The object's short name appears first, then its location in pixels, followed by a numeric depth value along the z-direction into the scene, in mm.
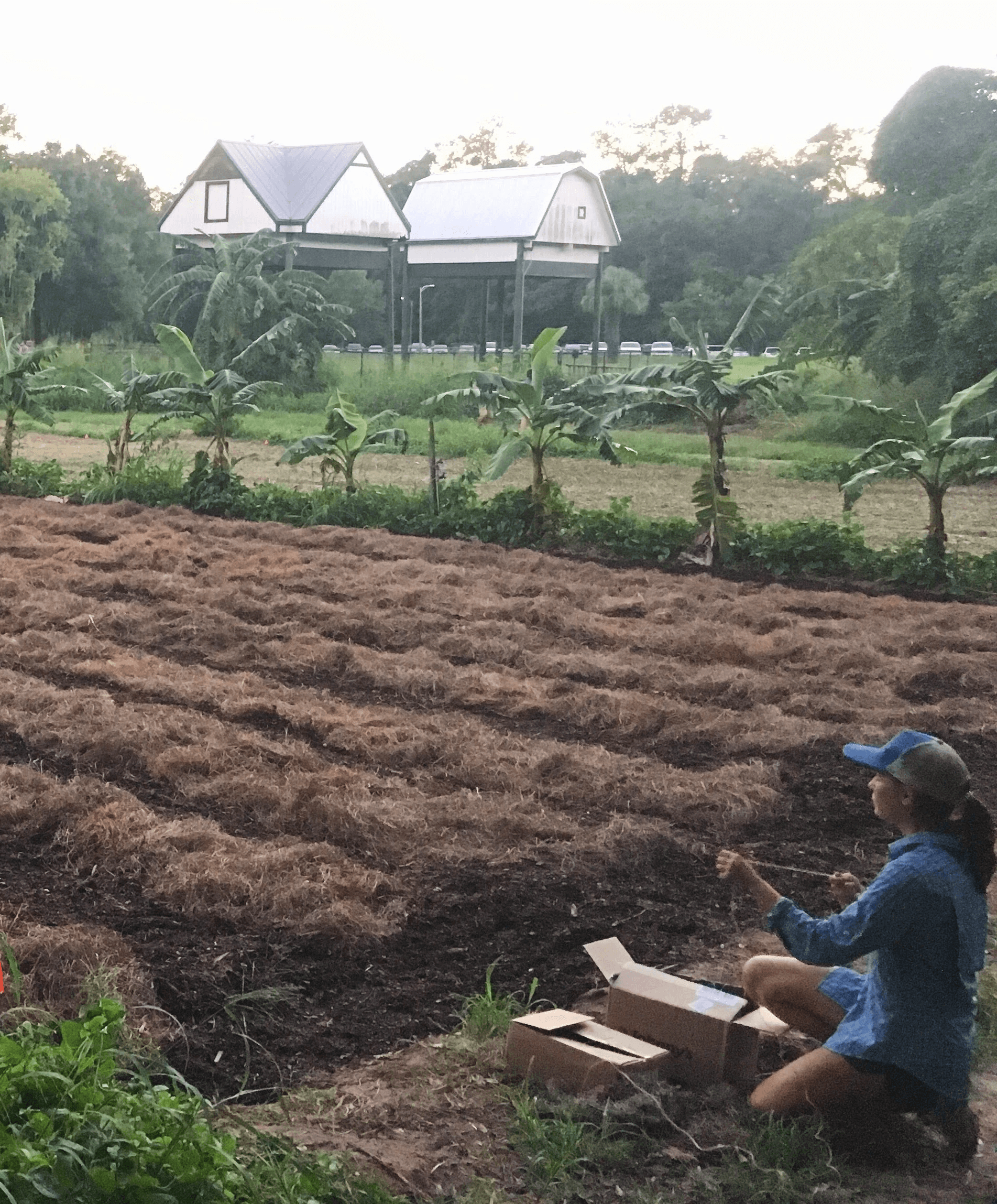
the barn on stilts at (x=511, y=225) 33688
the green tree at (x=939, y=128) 27359
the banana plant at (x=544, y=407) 11844
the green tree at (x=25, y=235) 31484
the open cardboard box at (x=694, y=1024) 3270
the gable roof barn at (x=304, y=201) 32625
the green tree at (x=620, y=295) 40688
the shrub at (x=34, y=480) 15141
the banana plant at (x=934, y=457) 10758
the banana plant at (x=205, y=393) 14492
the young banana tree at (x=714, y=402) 11477
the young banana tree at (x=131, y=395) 14688
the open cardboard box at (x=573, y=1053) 3193
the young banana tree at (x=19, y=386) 15352
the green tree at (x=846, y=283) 23547
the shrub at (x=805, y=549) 11328
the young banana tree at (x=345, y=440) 13625
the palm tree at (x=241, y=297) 28984
